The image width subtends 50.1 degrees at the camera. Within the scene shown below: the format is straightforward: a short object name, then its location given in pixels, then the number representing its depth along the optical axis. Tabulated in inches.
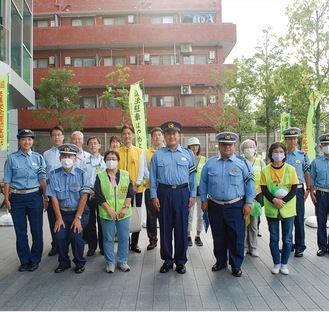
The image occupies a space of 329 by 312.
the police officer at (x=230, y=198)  184.7
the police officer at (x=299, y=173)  214.8
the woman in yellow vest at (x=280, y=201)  183.9
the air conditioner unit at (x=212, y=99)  938.7
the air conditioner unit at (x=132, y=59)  998.4
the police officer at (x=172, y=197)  189.8
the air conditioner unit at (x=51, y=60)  996.6
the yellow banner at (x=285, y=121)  444.8
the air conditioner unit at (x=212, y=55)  985.5
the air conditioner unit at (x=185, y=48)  969.5
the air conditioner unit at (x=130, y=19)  1014.4
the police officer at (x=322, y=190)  217.9
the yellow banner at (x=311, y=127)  321.1
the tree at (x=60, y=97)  813.9
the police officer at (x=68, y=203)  188.2
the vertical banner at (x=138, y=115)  370.6
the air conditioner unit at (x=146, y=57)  978.1
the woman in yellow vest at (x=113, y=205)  188.9
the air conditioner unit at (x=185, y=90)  960.9
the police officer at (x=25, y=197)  192.7
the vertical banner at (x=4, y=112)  314.8
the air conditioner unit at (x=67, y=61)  1002.7
